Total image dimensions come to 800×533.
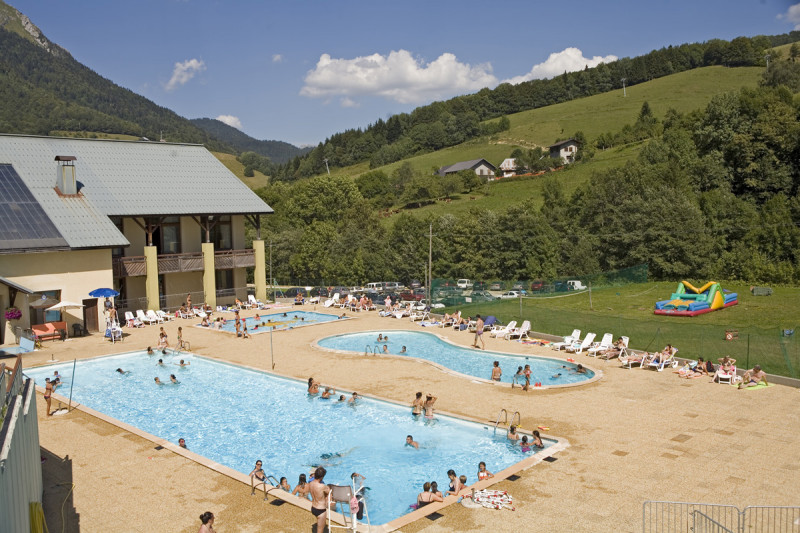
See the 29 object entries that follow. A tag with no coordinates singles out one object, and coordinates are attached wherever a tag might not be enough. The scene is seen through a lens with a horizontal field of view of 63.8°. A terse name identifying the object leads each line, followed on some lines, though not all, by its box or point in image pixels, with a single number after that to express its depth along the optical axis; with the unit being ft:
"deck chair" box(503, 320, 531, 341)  94.99
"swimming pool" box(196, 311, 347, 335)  110.66
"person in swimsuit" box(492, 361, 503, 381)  71.29
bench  96.32
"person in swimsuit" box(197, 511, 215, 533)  33.17
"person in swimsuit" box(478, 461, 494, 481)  43.57
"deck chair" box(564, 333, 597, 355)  84.69
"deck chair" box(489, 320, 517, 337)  96.28
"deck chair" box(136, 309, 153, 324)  111.04
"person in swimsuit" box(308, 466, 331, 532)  35.64
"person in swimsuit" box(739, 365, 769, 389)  64.90
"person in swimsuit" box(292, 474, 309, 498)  42.57
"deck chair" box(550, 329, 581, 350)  86.74
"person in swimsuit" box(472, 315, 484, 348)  89.04
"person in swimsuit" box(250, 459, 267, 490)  42.75
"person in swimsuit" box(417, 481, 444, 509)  40.27
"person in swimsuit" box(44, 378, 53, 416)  60.81
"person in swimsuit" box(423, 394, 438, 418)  58.28
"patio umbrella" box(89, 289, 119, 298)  100.89
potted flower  91.20
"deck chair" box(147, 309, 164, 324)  112.73
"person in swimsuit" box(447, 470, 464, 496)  41.37
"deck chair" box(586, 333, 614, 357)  83.25
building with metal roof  97.76
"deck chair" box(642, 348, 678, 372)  73.46
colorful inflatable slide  111.65
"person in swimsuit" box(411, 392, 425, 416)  59.58
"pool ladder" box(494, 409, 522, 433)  55.17
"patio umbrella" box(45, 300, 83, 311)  94.74
